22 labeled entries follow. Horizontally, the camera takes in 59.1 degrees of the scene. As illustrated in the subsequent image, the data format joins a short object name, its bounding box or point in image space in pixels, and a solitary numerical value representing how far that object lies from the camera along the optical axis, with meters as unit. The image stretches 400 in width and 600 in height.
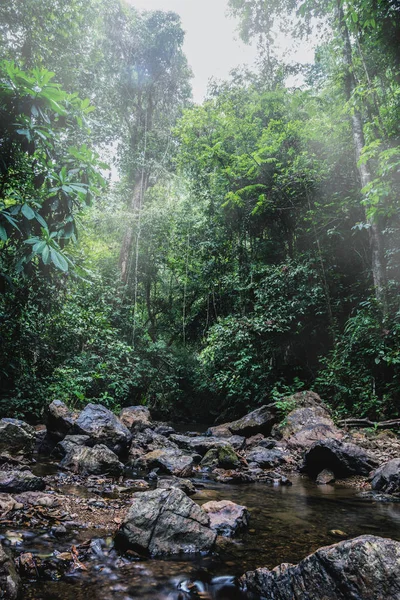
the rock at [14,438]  5.65
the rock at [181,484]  4.72
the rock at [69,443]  6.28
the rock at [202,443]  7.59
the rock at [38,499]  3.55
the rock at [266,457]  6.65
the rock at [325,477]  5.66
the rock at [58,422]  7.28
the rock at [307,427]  7.22
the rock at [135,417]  9.82
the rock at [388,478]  4.85
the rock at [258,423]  9.28
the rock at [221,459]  6.48
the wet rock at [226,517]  3.31
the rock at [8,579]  1.98
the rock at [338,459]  5.79
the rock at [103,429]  6.80
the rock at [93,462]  5.40
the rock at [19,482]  3.83
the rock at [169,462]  5.86
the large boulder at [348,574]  1.85
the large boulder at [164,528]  2.80
